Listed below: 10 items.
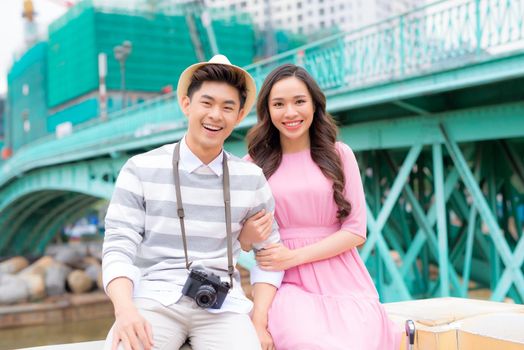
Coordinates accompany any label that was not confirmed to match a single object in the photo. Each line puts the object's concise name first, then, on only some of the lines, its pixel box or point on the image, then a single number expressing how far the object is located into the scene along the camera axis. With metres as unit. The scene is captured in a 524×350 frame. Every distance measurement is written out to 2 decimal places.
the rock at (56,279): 19.98
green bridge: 5.70
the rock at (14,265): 23.78
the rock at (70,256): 23.81
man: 2.06
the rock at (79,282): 20.45
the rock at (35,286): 19.39
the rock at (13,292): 18.86
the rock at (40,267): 21.62
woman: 2.29
